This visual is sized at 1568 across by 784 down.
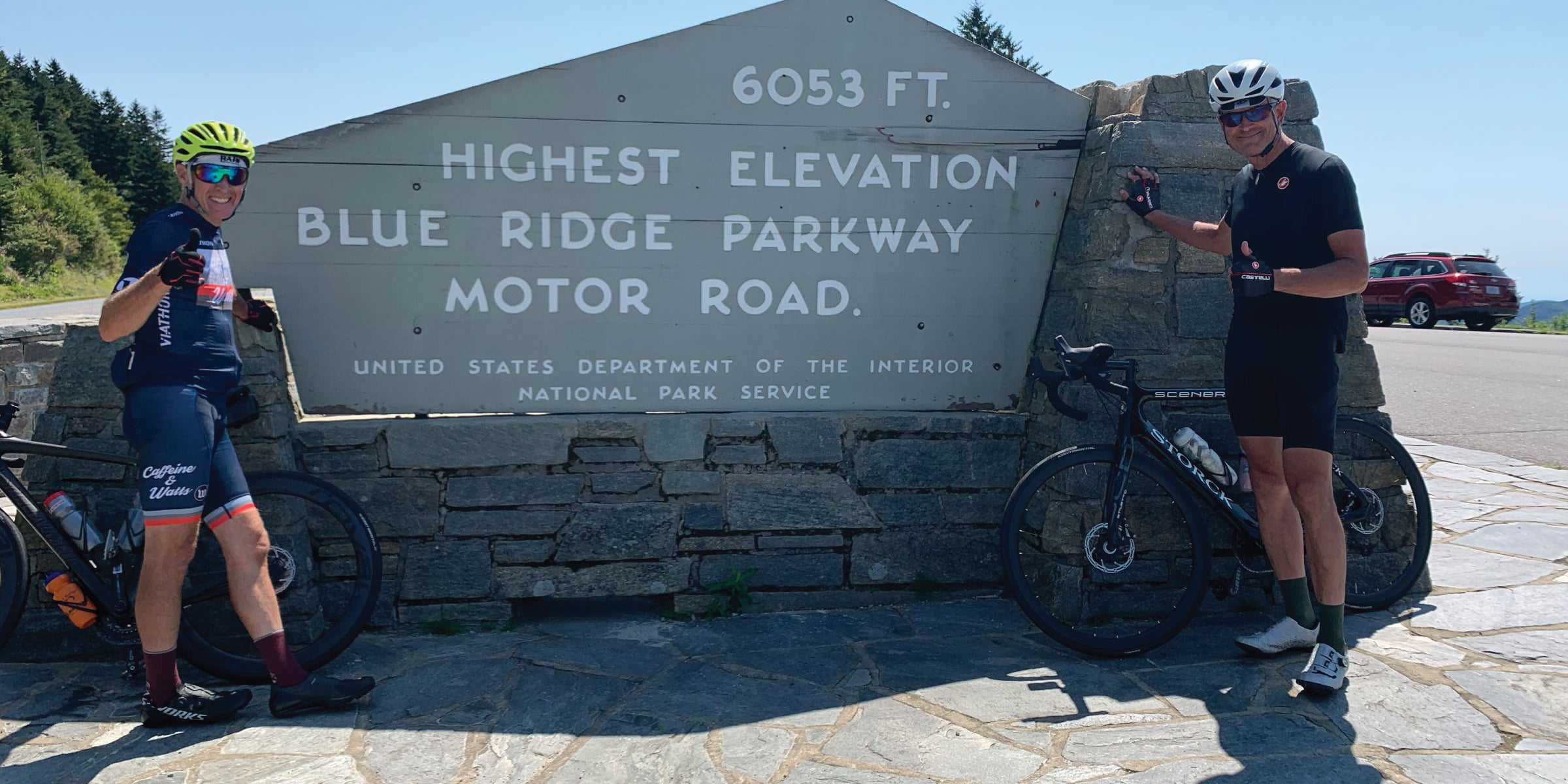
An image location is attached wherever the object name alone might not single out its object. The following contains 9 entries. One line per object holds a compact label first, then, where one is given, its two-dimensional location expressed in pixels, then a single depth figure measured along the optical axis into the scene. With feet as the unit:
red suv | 68.13
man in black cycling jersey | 10.16
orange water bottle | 10.54
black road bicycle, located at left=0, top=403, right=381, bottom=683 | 10.64
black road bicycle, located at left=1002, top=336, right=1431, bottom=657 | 11.74
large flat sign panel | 12.35
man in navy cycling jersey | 9.42
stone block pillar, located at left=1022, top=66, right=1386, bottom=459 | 12.74
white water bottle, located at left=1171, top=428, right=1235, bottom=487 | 11.99
